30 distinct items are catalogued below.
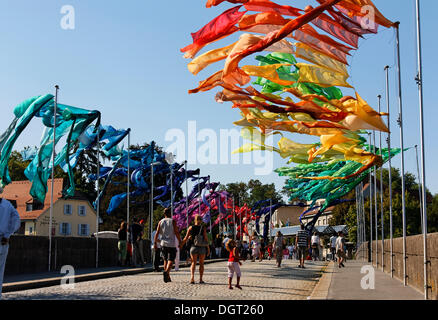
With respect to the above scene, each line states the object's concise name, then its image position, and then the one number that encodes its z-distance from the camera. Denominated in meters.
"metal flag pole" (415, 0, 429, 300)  10.95
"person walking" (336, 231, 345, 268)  26.04
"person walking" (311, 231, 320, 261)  33.88
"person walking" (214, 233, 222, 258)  44.16
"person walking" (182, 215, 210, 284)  15.61
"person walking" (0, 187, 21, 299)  9.76
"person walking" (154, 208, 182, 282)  15.14
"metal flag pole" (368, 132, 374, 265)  31.57
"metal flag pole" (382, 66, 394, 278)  18.02
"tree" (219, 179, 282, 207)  132.00
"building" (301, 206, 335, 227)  100.75
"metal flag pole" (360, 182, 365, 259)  44.00
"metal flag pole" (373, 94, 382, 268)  25.76
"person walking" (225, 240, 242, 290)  13.55
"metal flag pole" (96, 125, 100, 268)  23.19
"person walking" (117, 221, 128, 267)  22.81
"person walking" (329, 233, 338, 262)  39.25
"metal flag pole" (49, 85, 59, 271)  21.78
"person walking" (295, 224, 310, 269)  24.88
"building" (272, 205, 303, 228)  135.00
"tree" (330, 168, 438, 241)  66.31
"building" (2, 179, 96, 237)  61.38
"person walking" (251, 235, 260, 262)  36.32
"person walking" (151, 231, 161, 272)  19.27
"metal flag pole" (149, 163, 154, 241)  29.87
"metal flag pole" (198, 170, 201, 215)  48.43
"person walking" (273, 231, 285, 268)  26.48
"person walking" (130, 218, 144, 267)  23.03
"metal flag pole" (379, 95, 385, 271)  22.12
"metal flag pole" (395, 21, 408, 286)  14.52
